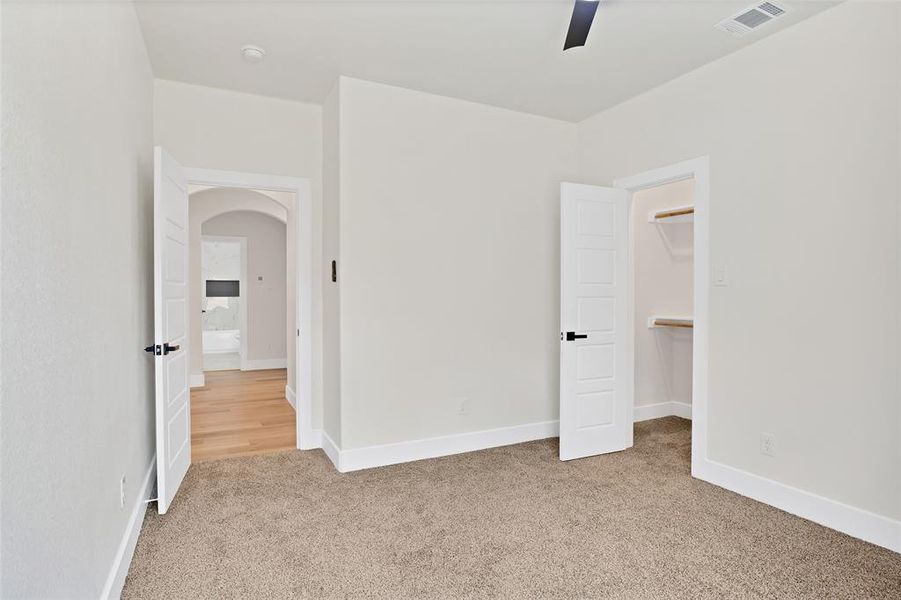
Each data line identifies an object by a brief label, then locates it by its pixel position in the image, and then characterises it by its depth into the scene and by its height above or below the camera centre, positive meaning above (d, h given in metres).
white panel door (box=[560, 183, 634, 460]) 3.85 -0.20
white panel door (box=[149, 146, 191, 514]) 2.85 -0.17
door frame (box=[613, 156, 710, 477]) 3.39 -0.09
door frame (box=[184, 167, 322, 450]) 4.06 +0.00
